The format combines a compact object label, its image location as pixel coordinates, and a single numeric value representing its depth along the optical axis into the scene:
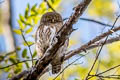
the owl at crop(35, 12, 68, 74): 7.31
